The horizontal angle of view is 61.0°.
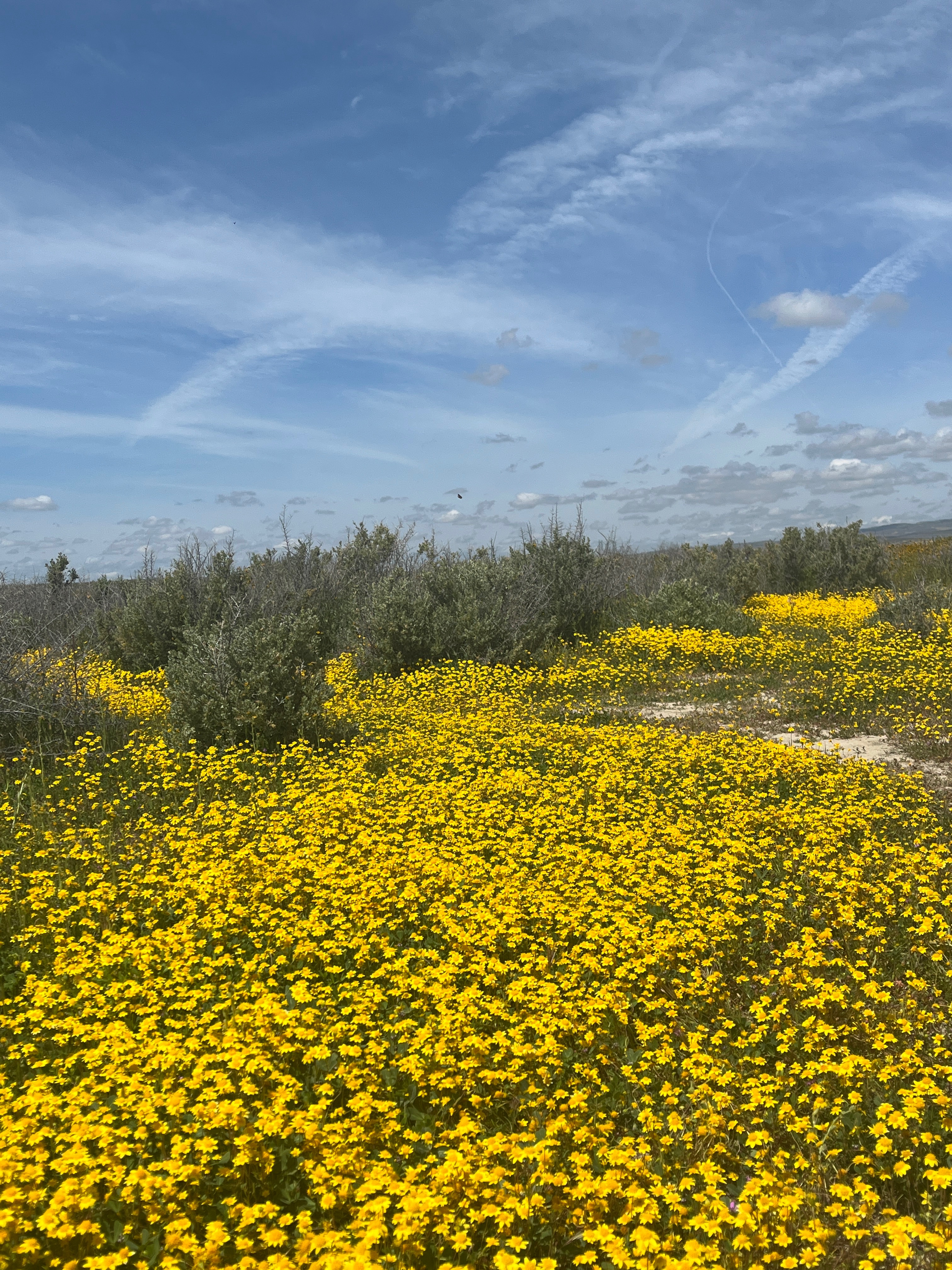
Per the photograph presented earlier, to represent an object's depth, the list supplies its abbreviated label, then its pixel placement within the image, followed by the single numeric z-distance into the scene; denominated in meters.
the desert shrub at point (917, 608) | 16.66
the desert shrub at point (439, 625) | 14.24
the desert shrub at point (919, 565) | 27.25
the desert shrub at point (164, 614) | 15.19
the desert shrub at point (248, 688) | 9.84
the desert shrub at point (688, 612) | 17.30
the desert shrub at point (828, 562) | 27.44
